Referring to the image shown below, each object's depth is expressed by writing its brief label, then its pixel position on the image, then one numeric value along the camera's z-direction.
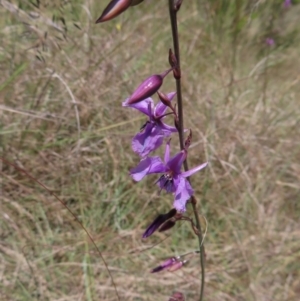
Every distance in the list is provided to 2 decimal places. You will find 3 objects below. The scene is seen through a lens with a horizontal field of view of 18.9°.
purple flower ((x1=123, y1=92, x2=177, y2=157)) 0.26
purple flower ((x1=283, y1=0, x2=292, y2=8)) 0.65
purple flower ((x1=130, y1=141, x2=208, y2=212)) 0.27
